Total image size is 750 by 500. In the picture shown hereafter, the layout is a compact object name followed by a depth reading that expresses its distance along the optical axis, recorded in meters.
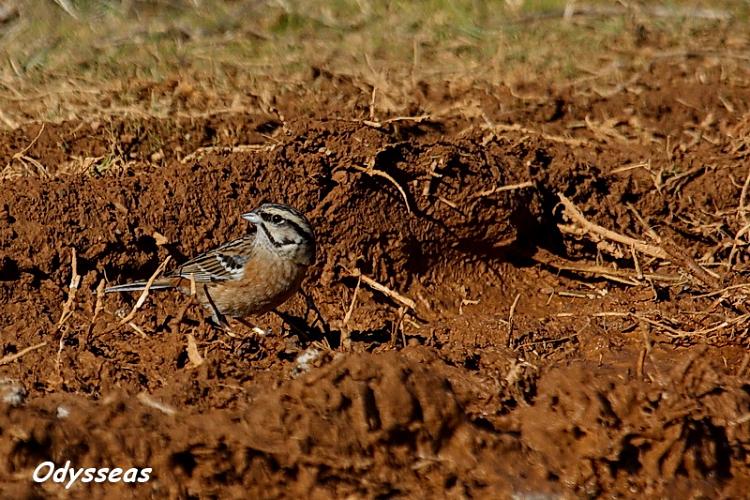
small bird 15.39
